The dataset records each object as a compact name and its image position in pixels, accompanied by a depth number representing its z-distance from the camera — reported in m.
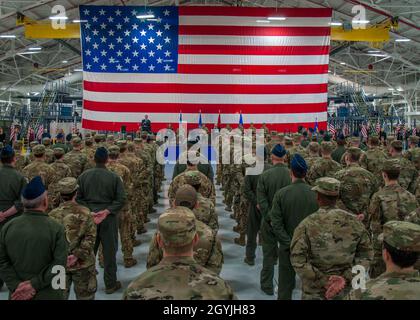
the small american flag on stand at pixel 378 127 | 17.92
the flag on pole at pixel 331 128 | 18.52
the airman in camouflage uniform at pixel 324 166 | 5.58
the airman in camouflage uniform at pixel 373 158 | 6.62
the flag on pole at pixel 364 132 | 16.68
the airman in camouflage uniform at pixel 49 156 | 6.50
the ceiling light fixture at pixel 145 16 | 14.00
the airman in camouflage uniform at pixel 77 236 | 3.54
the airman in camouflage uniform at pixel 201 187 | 4.49
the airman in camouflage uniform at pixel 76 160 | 6.44
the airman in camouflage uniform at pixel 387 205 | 3.93
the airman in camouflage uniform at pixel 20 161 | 6.77
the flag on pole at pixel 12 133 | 17.59
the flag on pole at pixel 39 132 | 18.52
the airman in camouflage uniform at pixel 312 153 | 6.31
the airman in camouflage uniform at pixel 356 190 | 4.51
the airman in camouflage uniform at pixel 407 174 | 6.02
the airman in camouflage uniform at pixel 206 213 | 3.68
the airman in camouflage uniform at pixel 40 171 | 5.41
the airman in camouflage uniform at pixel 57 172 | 5.23
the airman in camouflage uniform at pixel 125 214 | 5.71
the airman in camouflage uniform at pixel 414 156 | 6.30
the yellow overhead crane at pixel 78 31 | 16.82
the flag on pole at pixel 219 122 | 14.39
